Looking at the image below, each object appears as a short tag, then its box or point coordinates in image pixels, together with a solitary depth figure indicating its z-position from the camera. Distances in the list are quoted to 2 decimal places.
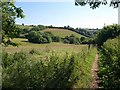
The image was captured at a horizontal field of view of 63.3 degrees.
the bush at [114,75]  4.27
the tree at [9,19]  3.86
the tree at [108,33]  25.50
